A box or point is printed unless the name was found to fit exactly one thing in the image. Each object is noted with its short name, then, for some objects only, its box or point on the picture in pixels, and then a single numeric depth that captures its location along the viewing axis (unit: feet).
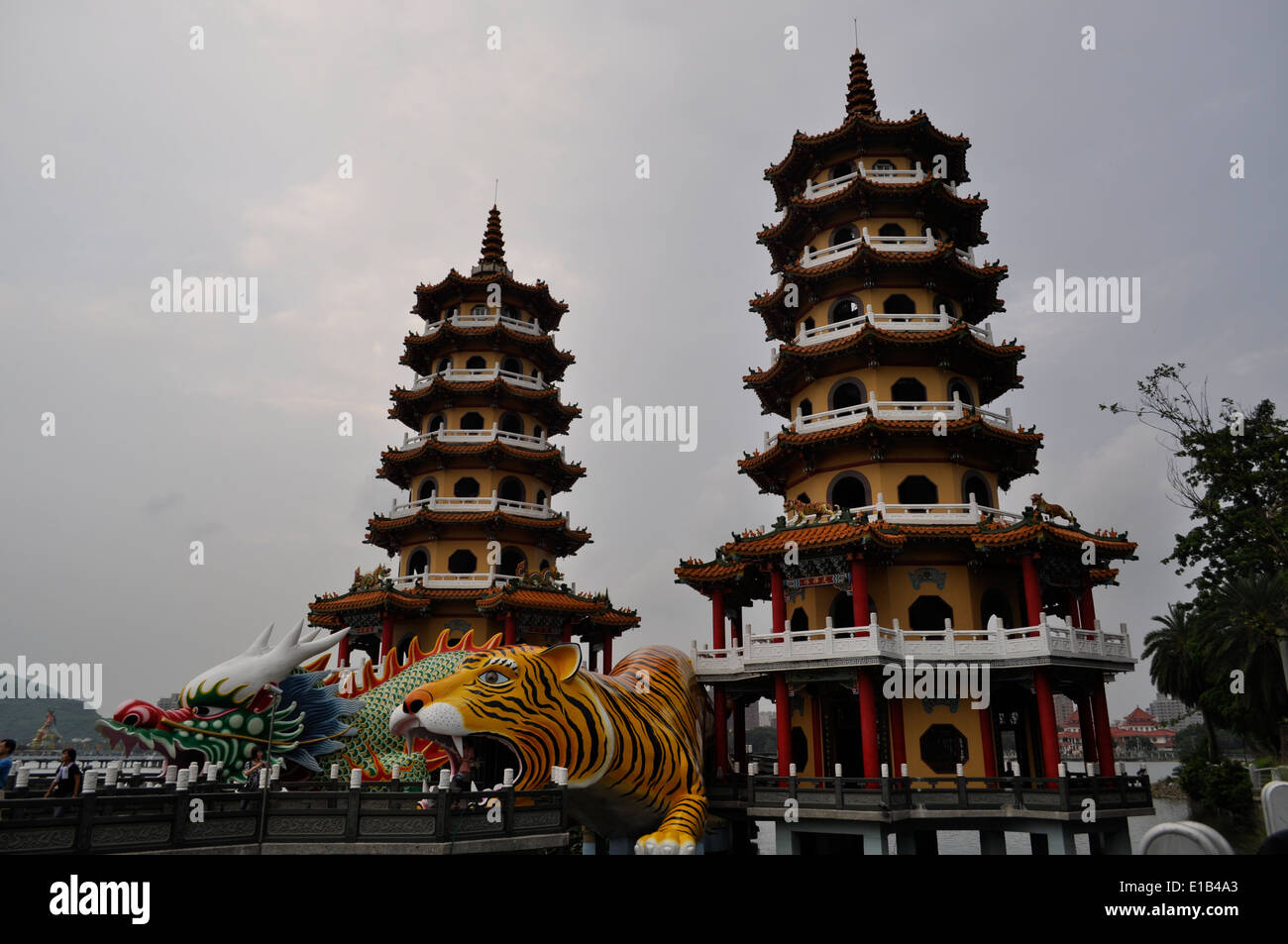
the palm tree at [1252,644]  108.99
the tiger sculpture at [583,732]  42.42
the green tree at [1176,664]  150.10
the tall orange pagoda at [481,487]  91.71
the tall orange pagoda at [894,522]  63.67
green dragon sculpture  50.08
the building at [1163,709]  615.57
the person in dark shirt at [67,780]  37.01
